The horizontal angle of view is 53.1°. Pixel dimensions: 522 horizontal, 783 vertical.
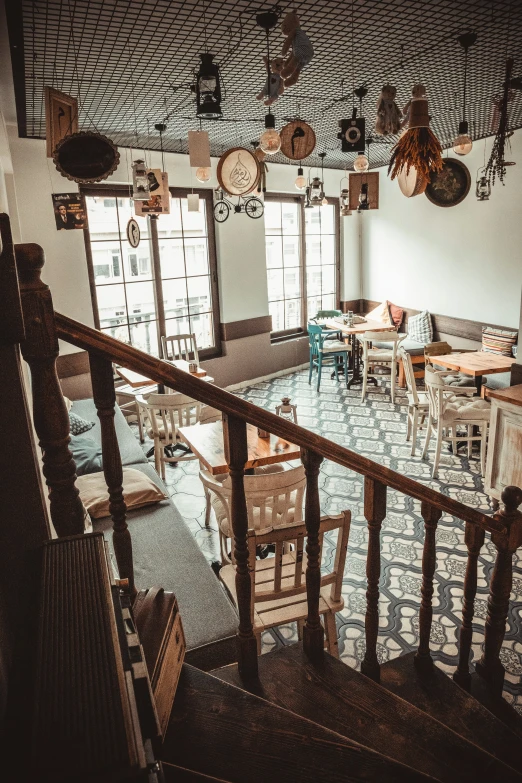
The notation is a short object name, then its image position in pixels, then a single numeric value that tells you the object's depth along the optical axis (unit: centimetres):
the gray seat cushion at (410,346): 791
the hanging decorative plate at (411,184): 300
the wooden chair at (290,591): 224
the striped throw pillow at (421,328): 820
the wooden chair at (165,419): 453
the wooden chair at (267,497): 268
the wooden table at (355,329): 755
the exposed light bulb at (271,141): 305
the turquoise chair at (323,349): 771
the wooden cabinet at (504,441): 402
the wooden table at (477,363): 547
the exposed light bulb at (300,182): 572
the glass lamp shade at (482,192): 571
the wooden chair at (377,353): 715
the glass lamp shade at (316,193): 557
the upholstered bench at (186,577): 211
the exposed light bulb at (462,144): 359
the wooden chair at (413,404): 532
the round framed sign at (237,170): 322
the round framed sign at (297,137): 317
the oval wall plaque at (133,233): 617
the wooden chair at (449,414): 488
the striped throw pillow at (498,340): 679
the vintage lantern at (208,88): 272
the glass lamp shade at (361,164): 406
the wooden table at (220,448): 347
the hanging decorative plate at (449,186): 641
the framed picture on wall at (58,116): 302
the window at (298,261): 861
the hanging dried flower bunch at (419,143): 221
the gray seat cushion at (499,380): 657
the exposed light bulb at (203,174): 464
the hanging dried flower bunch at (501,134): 319
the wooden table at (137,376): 558
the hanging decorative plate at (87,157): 295
